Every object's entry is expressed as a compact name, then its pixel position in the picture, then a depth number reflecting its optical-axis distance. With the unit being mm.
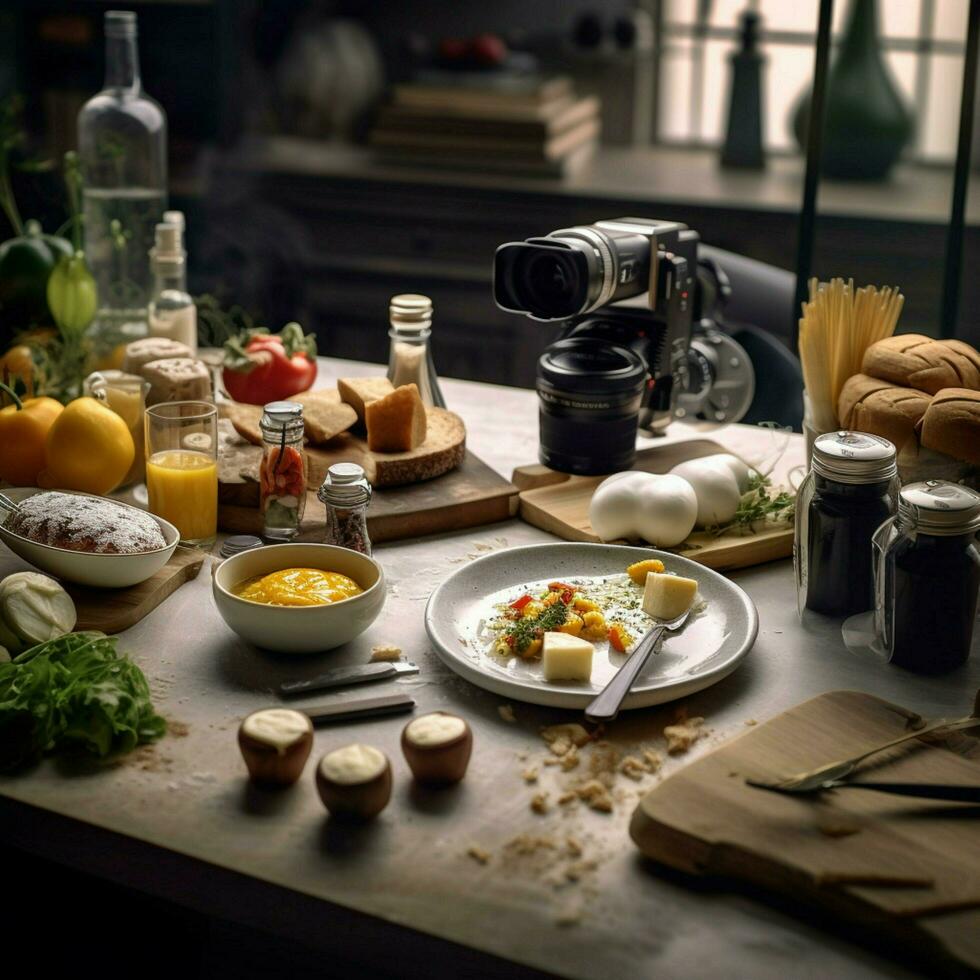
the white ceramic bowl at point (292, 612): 1121
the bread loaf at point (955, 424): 1225
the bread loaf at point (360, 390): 1589
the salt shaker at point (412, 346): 1648
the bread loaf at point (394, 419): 1525
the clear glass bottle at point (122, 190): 1962
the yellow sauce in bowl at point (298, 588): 1161
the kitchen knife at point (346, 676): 1094
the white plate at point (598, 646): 1079
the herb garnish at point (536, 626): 1143
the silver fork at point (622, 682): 1022
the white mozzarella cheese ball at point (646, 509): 1365
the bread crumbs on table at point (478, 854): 889
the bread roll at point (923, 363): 1309
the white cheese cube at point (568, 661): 1095
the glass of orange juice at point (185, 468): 1369
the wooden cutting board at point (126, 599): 1204
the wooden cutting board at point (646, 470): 1382
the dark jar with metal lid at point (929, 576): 1101
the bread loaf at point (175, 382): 1585
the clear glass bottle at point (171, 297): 1762
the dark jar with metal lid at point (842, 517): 1199
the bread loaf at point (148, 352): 1641
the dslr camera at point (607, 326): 1501
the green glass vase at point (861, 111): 3086
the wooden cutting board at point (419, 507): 1429
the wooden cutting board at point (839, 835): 815
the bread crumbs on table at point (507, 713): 1073
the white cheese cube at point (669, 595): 1204
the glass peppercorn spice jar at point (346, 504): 1294
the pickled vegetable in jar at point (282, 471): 1368
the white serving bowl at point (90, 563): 1218
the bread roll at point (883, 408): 1280
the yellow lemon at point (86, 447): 1423
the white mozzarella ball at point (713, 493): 1413
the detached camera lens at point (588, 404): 1519
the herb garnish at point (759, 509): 1426
